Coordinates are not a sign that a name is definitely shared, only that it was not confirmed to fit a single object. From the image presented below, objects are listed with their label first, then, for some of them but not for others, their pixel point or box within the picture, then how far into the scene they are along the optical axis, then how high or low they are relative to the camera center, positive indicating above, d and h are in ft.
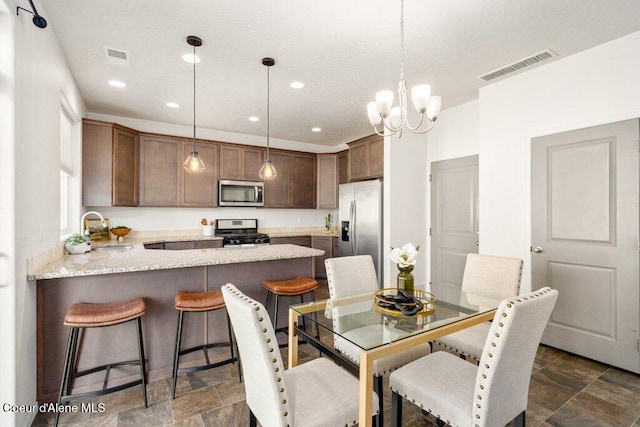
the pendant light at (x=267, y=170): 9.50 +1.43
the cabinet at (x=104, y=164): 12.32 +2.13
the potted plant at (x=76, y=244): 8.89 -0.86
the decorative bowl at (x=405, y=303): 5.69 -1.78
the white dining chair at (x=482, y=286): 6.46 -1.74
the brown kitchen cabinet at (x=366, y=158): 14.44 +2.82
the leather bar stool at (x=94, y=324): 6.07 -2.18
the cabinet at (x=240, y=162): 16.17 +2.87
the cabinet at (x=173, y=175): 14.42 +1.97
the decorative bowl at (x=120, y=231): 13.73 -0.71
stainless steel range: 15.70 -1.02
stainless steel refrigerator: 14.03 -0.26
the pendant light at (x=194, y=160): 8.08 +1.55
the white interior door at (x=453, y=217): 12.33 -0.12
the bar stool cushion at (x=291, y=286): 8.47 -2.03
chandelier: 6.14 +2.35
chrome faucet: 12.14 -0.43
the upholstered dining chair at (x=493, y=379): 3.84 -2.48
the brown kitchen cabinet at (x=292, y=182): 17.65 +1.93
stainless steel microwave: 16.10 +1.20
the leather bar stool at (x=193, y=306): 7.09 -2.15
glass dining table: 4.29 -1.88
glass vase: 6.23 -1.36
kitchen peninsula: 6.66 -1.91
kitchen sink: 11.02 -1.21
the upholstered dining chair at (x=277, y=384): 3.71 -2.56
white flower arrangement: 6.01 -0.82
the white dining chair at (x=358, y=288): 5.65 -1.82
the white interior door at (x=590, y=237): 7.98 -0.66
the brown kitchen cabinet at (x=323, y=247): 17.83 -1.88
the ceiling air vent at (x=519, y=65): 8.89 +4.64
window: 10.57 +1.49
